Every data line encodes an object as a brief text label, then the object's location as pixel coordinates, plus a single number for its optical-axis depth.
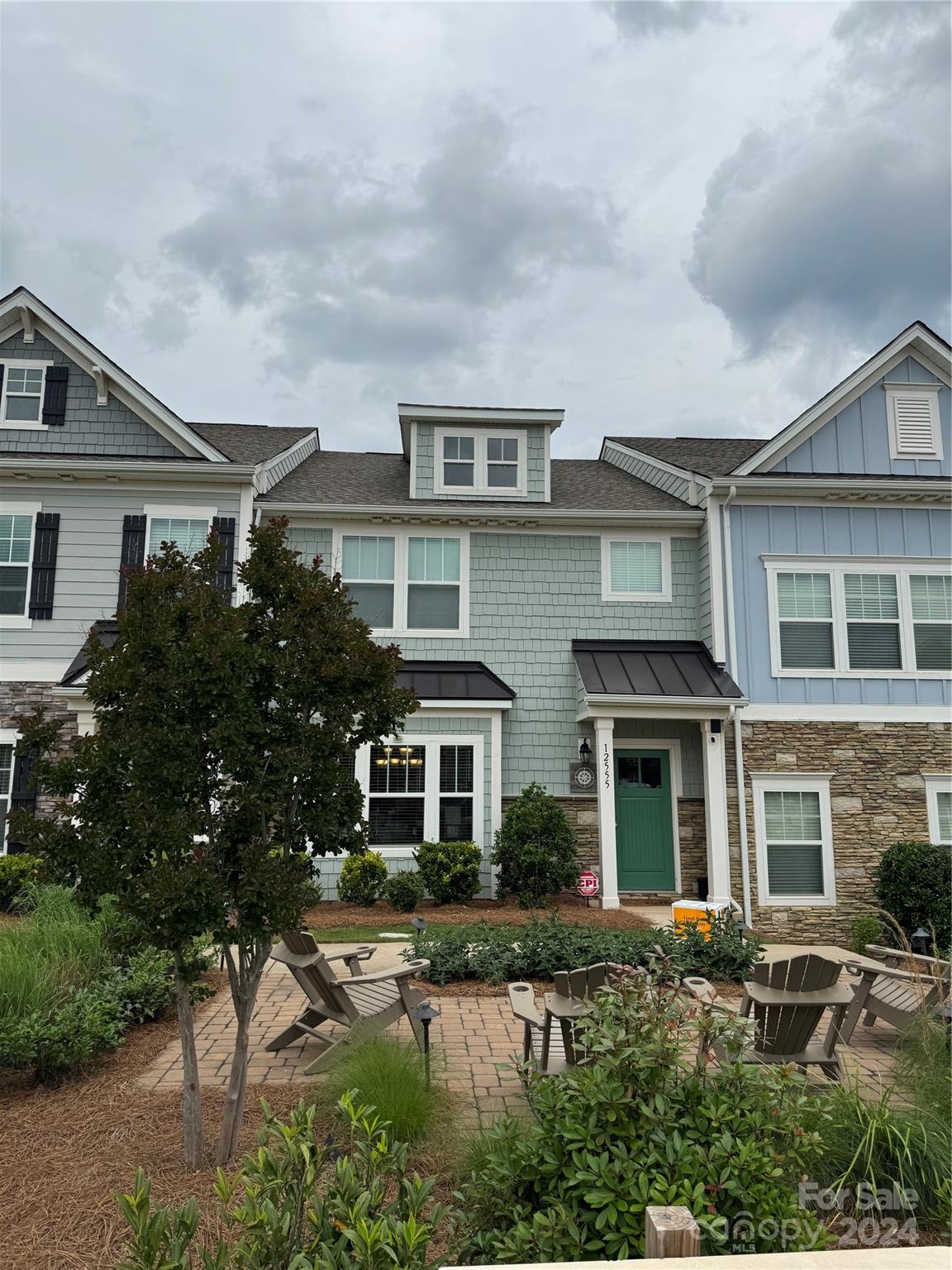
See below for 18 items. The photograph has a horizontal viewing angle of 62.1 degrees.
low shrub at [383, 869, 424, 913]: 12.03
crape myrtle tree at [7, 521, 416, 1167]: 4.06
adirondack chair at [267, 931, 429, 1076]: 5.77
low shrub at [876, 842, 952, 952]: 11.45
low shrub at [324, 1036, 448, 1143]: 4.18
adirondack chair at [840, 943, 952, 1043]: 6.23
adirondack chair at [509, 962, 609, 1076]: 4.90
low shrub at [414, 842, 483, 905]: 12.27
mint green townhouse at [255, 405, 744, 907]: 12.99
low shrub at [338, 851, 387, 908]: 12.38
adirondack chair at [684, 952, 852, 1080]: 5.41
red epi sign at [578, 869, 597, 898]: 12.55
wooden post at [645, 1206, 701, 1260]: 2.21
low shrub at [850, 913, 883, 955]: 11.52
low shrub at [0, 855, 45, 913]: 11.21
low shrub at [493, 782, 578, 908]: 12.33
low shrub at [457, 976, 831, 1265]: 2.86
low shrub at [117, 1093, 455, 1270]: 2.15
